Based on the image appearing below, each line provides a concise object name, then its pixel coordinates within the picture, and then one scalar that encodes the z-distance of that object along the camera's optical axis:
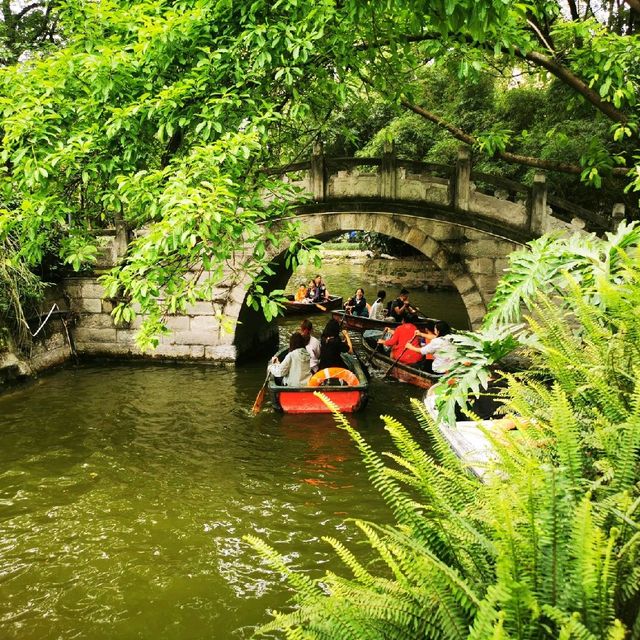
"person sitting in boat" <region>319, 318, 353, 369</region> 9.48
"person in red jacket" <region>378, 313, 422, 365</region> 10.97
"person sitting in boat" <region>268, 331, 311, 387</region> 9.07
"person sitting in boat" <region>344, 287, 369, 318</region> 15.52
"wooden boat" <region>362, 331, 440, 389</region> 10.15
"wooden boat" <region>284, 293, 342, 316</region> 17.23
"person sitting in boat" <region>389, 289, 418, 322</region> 13.61
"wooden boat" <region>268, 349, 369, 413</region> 8.80
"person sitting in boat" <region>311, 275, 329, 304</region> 17.66
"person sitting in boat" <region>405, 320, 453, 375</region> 8.78
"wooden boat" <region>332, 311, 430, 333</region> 14.23
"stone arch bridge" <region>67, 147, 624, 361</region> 10.15
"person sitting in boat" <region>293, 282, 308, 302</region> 18.09
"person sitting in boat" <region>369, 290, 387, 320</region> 14.92
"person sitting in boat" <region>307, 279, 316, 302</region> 17.81
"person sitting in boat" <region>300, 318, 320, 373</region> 9.86
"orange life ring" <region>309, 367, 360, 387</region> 8.99
